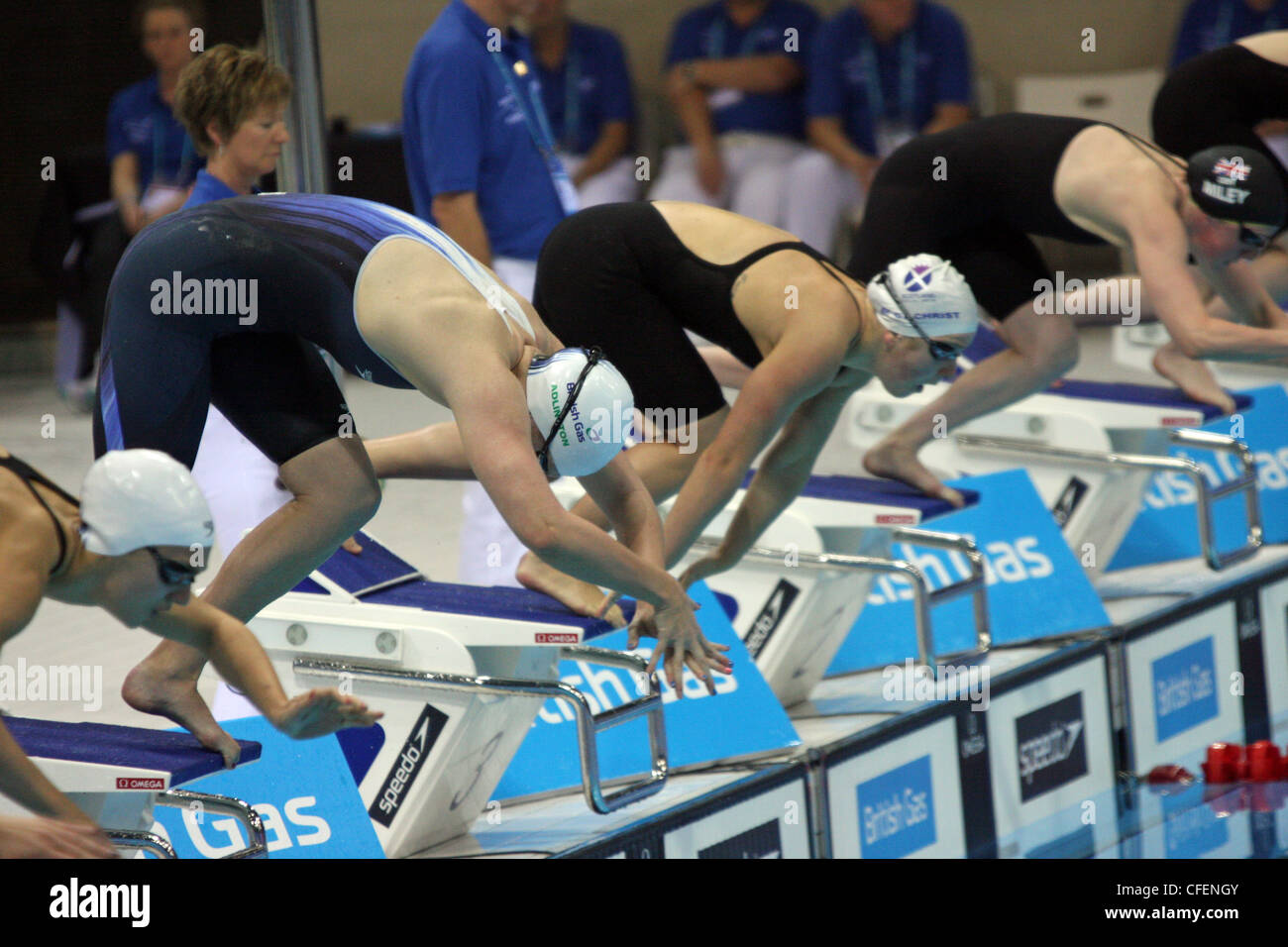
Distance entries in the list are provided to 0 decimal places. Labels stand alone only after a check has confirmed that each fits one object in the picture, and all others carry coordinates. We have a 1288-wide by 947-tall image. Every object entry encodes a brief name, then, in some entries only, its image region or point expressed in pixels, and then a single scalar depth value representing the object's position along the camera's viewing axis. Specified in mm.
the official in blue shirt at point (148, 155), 11758
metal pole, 7098
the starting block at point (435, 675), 6320
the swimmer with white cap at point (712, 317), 6867
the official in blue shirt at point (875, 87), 14250
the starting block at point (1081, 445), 9930
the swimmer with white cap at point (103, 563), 4281
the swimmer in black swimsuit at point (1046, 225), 8000
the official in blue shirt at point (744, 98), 14406
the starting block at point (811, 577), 8148
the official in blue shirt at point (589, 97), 13805
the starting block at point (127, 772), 4812
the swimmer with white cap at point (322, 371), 4949
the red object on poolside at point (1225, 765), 8906
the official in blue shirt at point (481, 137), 8102
